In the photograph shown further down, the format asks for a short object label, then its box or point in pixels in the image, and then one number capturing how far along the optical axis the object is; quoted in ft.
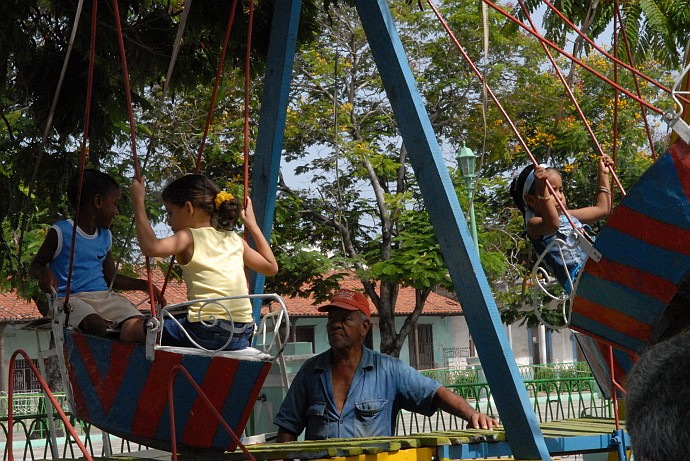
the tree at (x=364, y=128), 63.52
